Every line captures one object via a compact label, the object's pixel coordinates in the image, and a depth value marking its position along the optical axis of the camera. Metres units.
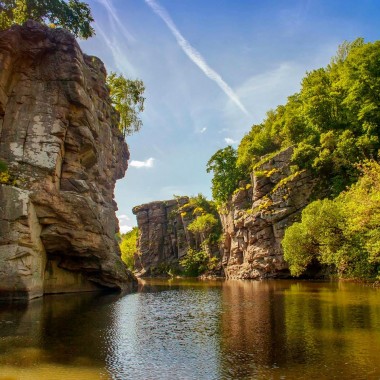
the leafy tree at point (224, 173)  71.88
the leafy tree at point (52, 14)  39.25
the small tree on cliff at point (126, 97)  57.28
